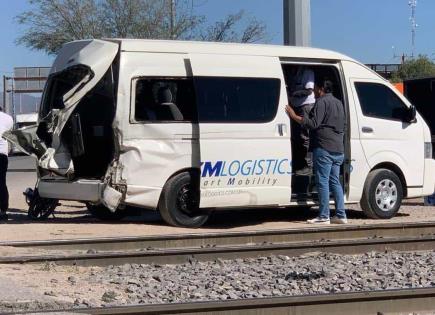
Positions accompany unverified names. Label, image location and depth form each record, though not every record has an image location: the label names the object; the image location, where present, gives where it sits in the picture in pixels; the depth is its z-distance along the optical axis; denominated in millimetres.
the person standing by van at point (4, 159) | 11977
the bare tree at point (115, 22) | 24766
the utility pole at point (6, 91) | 57659
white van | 10273
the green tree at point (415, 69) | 63344
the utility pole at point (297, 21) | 17000
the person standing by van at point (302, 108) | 11523
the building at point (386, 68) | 68212
